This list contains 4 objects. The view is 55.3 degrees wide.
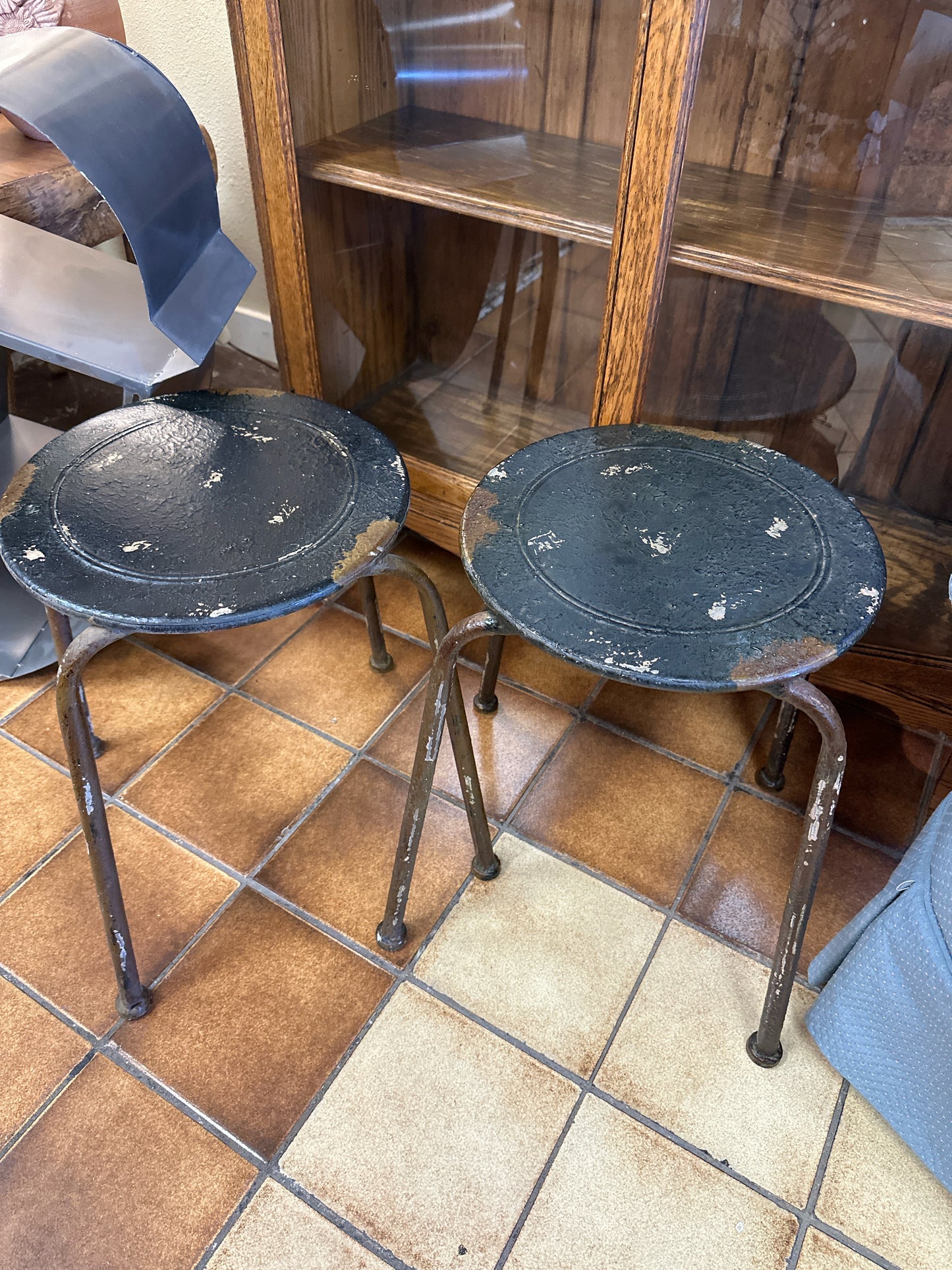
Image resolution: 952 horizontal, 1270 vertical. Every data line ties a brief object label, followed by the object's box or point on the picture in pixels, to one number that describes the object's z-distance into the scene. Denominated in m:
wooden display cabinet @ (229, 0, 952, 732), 1.08
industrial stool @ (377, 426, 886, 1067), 0.81
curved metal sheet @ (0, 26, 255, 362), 0.90
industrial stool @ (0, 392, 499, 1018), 0.87
